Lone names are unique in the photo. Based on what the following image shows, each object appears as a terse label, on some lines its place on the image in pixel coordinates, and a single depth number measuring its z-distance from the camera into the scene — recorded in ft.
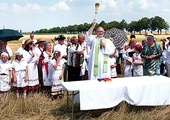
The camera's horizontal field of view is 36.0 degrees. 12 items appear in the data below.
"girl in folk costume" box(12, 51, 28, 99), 22.27
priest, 21.90
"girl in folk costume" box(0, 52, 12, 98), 21.40
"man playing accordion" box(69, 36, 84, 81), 24.71
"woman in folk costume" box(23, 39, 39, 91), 23.66
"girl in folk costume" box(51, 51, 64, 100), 22.98
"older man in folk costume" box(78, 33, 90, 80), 26.12
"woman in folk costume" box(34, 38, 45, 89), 24.61
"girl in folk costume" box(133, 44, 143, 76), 25.95
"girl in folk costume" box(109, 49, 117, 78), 27.66
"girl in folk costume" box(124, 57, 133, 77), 26.86
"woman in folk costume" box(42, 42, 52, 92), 23.93
